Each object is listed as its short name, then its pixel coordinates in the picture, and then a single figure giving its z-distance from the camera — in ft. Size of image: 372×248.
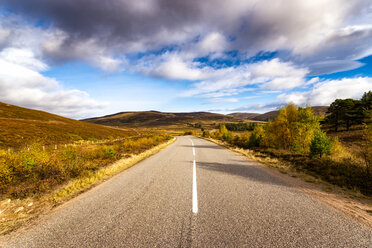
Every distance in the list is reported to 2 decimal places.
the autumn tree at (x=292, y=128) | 61.62
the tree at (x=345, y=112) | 152.56
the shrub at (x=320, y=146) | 41.11
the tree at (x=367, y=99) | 148.97
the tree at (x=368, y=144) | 25.91
